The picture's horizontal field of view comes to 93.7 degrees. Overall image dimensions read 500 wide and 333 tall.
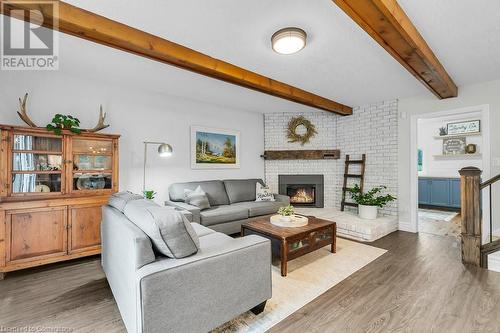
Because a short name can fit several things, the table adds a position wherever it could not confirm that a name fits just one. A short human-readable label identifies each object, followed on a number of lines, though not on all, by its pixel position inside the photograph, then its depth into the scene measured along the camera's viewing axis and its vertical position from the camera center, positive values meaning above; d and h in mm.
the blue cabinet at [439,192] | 5664 -607
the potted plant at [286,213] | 2940 -597
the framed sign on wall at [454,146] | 5668 +538
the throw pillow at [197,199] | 3598 -492
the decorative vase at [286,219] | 2923 -646
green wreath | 5324 +849
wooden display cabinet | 2465 -297
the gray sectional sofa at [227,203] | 3503 -652
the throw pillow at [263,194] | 4504 -517
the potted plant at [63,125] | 2688 +509
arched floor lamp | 3410 +251
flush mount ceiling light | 2111 +1180
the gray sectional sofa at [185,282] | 1323 -737
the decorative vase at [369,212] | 4184 -798
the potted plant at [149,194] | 3342 -384
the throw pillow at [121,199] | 2047 -293
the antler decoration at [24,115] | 2676 +598
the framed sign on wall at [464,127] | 5355 +961
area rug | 1793 -1158
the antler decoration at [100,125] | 3096 +562
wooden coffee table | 2523 -801
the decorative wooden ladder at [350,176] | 4789 -177
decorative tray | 2883 -684
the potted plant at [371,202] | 4180 -631
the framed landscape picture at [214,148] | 4445 +386
